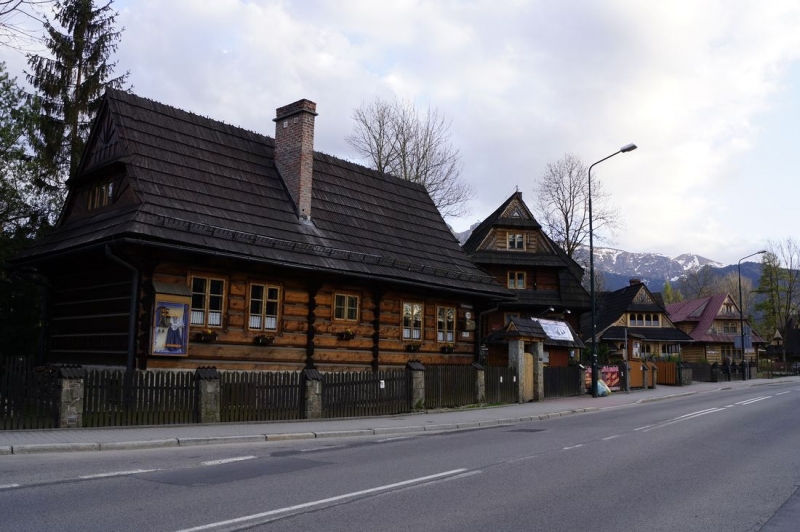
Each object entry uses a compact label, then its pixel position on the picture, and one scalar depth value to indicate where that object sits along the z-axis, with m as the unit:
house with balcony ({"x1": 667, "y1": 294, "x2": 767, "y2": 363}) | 73.13
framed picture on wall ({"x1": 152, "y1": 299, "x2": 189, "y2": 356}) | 17.64
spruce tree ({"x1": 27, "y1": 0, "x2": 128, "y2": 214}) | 29.30
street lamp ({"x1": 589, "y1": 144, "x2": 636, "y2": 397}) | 28.02
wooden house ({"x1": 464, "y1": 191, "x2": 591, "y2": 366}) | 42.50
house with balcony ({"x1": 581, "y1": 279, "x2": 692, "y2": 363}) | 60.50
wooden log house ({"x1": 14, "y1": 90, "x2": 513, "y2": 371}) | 18.14
